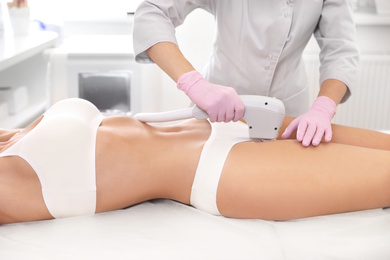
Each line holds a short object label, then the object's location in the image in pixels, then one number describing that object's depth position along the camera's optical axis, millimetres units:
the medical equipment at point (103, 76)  2291
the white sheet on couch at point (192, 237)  917
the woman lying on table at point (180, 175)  1010
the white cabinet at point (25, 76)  2255
